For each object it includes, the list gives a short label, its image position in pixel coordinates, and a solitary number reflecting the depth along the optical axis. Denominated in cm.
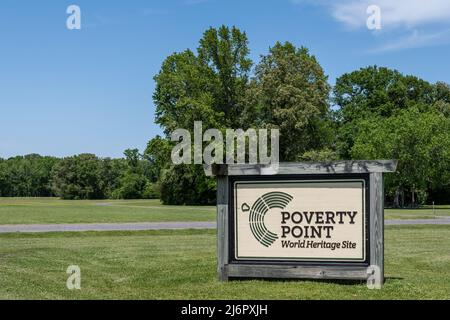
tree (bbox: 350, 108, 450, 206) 5728
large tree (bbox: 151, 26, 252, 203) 6009
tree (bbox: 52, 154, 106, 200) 12169
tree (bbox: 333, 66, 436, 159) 7119
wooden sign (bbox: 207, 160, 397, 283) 958
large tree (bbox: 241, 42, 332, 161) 5462
